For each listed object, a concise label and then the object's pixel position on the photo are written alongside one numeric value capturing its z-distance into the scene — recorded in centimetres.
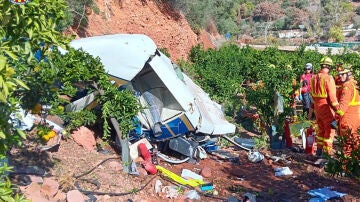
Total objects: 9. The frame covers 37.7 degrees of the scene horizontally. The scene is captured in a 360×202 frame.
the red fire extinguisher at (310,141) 967
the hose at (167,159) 838
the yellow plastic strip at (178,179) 748
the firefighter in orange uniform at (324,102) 845
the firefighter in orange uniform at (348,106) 808
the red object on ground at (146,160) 761
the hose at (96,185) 639
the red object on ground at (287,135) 1044
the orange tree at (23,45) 282
